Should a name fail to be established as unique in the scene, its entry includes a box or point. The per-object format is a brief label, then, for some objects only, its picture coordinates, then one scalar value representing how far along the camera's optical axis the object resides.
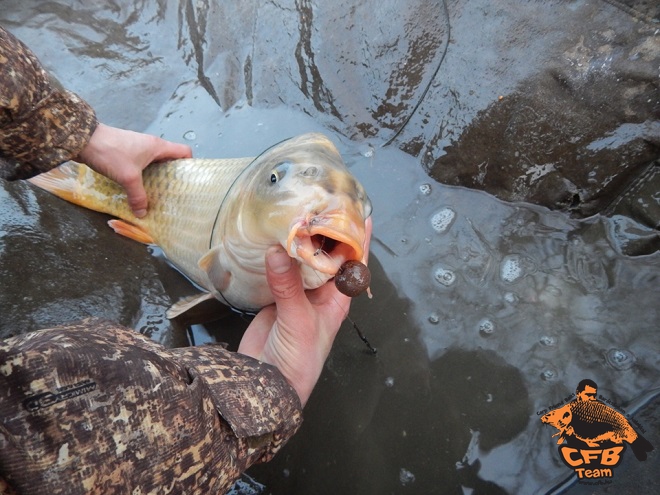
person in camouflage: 0.22
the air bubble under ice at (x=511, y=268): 0.54
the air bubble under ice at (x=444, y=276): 0.54
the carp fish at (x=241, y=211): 0.32
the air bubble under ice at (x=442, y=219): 0.57
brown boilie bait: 0.32
